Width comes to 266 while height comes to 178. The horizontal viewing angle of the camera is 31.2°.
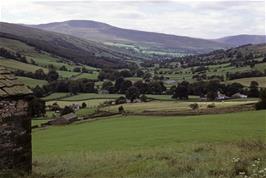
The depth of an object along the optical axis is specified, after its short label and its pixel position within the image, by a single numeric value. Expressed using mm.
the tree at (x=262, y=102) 65188
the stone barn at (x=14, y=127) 17094
